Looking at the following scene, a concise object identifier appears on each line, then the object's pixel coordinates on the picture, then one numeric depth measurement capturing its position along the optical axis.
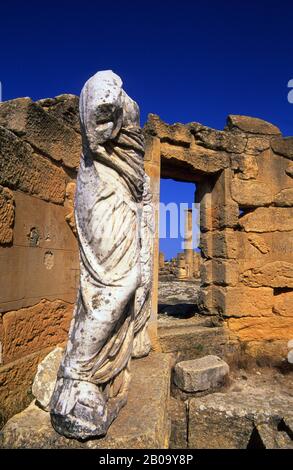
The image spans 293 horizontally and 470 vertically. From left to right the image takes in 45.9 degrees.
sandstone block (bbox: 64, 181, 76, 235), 4.19
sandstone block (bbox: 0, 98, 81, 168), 3.45
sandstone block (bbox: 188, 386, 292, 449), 3.01
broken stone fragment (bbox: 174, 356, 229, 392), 3.89
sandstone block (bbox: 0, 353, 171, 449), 1.61
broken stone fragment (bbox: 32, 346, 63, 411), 1.93
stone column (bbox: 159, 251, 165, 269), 19.25
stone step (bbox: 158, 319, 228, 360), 4.92
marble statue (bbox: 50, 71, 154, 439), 1.65
